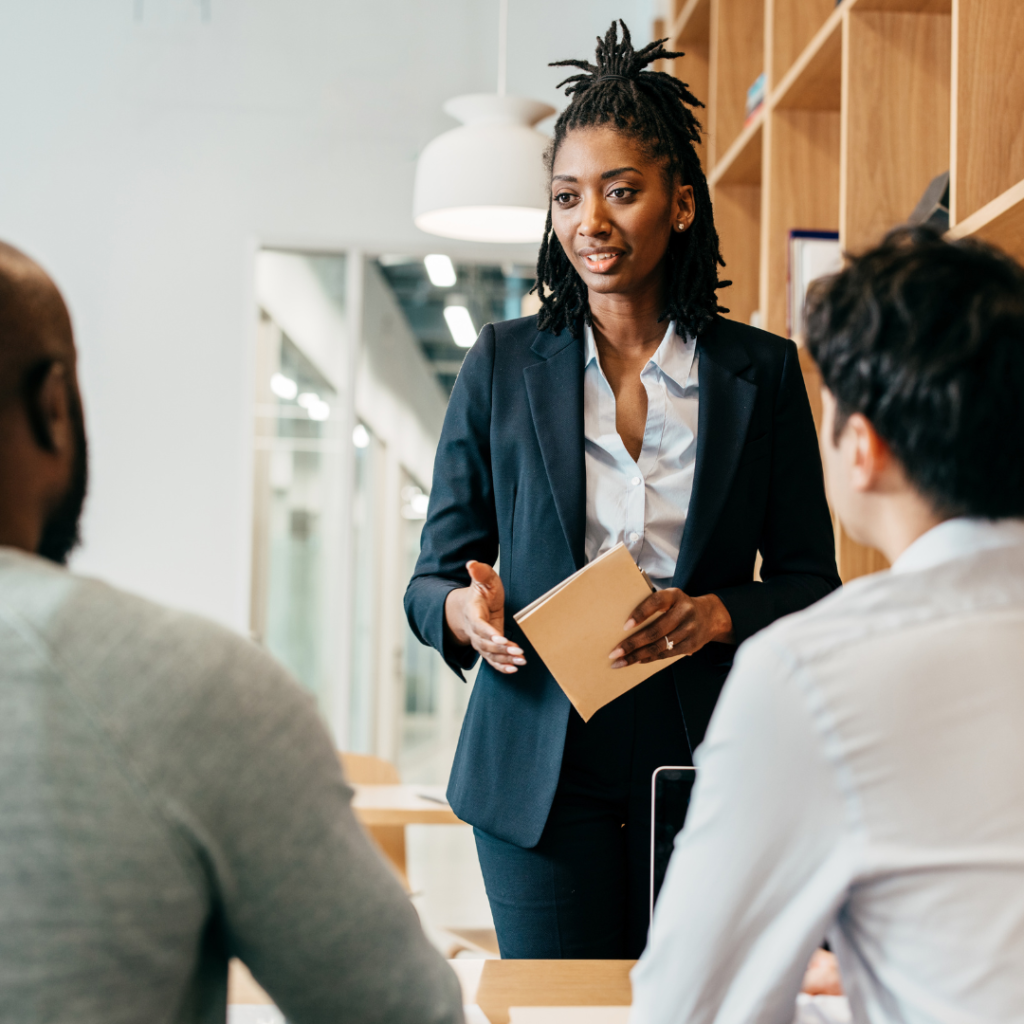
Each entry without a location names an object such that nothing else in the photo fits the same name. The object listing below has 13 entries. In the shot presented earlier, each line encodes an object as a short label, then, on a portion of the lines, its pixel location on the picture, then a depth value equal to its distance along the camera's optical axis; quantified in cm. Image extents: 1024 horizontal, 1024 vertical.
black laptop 119
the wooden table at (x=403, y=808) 292
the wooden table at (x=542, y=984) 112
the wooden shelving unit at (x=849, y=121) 179
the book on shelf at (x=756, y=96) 314
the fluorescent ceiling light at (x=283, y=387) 425
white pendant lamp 316
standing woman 144
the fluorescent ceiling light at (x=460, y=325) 452
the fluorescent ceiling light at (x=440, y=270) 436
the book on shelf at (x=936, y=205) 207
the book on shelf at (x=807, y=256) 290
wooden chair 331
